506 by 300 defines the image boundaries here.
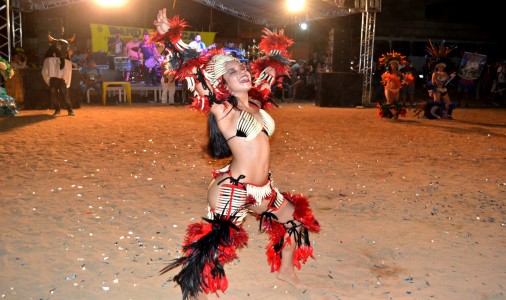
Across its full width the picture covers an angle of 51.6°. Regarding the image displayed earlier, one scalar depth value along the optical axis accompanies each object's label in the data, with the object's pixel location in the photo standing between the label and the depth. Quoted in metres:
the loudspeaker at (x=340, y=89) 18.28
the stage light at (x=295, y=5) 17.05
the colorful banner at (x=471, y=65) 20.95
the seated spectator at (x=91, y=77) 17.84
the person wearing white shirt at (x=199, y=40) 18.68
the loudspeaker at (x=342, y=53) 19.95
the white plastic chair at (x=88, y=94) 17.97
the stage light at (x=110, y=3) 18.41
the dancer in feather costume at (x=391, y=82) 14.16
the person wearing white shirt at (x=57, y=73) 13.04
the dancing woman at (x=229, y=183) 3.10
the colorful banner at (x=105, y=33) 18.70
